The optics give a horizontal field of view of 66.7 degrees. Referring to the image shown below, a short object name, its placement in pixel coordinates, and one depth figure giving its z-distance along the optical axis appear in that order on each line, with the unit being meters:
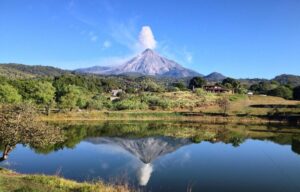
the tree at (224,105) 54.98
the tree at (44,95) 50.60
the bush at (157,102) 61.50
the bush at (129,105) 59.57
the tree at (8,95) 46.14
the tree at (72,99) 51.23
